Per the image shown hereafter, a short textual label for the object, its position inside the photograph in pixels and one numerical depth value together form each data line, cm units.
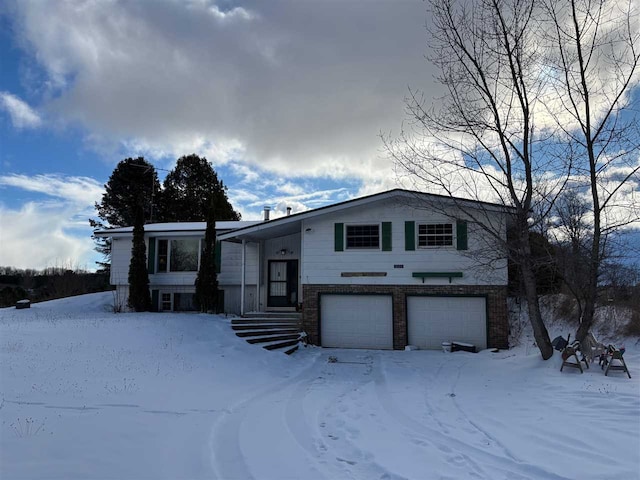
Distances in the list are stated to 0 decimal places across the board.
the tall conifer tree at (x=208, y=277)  1580
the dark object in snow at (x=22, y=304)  1767
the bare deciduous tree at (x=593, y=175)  914
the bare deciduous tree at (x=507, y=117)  985
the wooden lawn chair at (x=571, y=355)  830
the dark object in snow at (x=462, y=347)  1275
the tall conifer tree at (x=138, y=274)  1659
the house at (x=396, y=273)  1318
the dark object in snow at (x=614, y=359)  778
